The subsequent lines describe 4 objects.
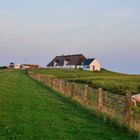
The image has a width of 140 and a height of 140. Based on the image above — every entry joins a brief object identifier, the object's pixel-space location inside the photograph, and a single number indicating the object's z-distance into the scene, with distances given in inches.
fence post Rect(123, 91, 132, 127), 426.9
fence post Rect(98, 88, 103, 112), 562.5
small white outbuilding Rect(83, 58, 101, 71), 4145.9
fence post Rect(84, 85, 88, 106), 667.6
